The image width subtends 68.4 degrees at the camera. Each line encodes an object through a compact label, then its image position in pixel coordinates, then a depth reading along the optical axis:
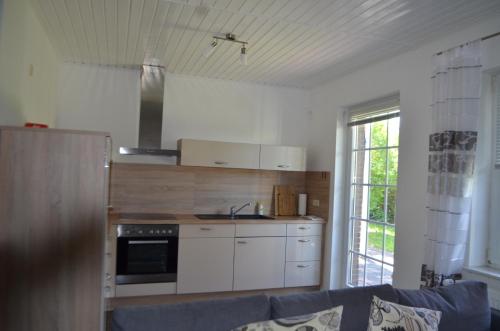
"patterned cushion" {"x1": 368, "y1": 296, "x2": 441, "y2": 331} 1.78
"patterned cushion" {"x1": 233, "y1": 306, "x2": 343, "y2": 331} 1.54
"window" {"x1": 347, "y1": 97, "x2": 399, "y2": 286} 3.61
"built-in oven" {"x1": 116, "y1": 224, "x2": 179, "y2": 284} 3.76
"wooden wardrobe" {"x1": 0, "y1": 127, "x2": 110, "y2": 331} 2.07
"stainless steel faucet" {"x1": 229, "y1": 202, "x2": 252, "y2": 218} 4.59
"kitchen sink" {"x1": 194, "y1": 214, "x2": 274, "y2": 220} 4.37
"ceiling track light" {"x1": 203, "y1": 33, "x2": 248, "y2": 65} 3.15
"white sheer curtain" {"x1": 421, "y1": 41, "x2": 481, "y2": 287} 2.59
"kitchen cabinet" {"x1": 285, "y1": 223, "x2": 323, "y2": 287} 4.36
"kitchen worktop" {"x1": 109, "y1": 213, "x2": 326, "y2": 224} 3.77
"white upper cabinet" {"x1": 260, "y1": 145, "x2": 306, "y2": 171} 4.52
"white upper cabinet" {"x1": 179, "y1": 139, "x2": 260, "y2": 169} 4.20
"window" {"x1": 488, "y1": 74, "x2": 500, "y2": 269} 2.65
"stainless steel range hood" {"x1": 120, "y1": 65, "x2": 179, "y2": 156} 4.24
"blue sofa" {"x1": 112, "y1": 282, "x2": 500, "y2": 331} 1.55
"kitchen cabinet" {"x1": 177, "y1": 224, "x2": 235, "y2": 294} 3.93
